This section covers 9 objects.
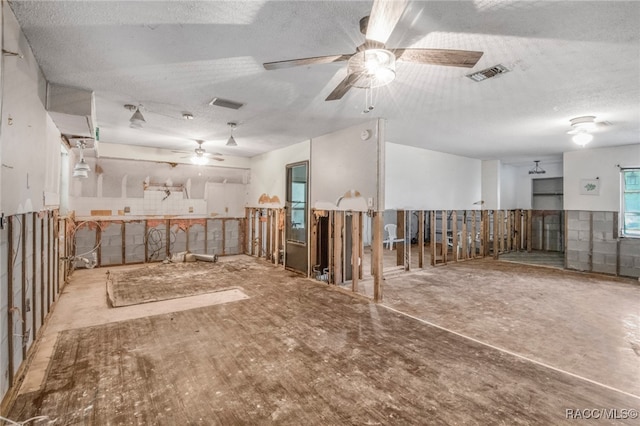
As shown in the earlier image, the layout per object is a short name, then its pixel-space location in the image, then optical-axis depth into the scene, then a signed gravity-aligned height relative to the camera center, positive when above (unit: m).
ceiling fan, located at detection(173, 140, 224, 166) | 6.52 +1.28
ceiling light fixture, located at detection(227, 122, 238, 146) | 5.04 +1.47
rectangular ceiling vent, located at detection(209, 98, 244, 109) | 3.89 +1.46
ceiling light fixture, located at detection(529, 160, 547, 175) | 9.19 +1.39
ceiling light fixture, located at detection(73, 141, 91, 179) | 5.19 +0.76
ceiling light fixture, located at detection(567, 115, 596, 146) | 4.47 +1.38
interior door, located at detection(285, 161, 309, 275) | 6.24 -0.09
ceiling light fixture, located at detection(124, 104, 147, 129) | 3.77 +1.17
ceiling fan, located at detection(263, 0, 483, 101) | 1.78 +1.07
